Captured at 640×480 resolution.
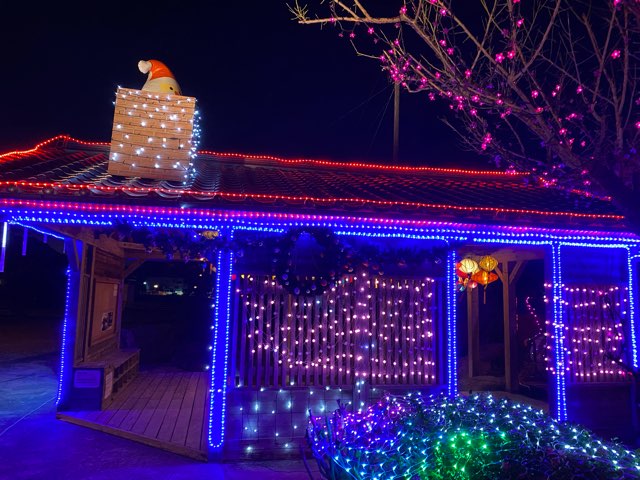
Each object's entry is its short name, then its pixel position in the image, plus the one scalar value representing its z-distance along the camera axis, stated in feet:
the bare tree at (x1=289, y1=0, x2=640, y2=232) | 14.93
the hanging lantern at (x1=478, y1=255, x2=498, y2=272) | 30.40
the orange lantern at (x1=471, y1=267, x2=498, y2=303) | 31.30
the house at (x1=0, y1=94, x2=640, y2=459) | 17.83
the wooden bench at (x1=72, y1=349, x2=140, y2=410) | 24.56
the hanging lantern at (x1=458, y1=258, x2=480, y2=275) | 30.25
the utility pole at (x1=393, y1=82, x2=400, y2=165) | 41.72
